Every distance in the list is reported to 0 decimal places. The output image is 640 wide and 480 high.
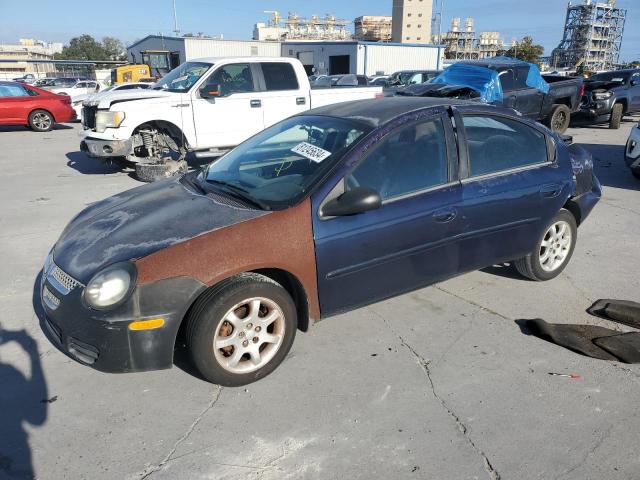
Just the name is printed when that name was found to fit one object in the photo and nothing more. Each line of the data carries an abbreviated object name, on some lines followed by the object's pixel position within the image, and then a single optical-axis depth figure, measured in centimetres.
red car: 1412
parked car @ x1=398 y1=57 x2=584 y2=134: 1063
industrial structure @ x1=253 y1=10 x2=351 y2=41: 12950
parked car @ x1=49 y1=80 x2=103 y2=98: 1933
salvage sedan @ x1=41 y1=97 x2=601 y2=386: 267
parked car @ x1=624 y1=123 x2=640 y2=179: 789
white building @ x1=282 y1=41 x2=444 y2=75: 3806
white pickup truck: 804
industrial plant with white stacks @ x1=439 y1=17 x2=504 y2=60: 13012
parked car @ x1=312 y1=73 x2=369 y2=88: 1722
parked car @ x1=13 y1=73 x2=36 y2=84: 3344
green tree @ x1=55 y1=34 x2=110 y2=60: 8894
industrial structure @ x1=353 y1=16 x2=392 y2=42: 13925
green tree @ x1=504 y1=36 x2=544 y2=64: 6838
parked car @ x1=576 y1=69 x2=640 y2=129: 1435
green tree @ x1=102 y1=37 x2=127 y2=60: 9735
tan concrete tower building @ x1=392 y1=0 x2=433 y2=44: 10514
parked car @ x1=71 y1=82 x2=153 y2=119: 1544
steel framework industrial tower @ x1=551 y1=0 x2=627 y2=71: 10894
